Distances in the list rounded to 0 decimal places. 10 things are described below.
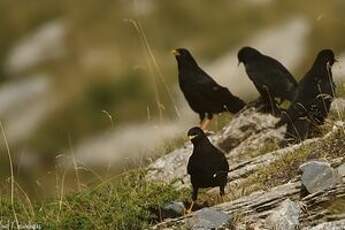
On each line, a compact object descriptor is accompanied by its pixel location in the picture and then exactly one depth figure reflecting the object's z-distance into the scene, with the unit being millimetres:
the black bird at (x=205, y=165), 20656
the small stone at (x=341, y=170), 18187
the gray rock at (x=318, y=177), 17984
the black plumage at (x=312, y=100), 24391
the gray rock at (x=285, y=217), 17156
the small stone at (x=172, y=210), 19437
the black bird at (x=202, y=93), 30516
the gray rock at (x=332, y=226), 16628
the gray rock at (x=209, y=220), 17641
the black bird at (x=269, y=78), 27961
